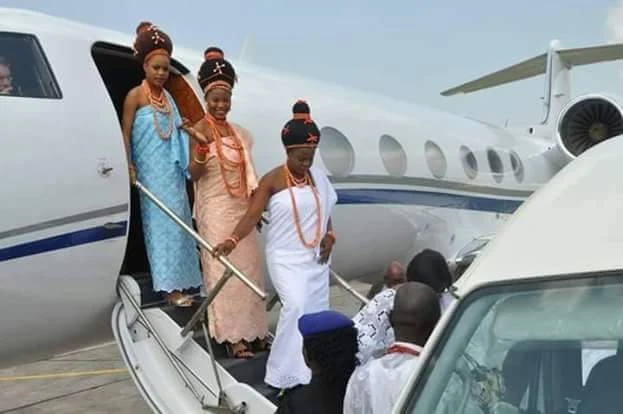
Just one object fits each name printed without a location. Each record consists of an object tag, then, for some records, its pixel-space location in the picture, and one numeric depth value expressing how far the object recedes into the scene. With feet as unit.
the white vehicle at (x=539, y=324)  7.18
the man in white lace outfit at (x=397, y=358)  9.46
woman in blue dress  17.01
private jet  15.19
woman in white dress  15.80
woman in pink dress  16.75
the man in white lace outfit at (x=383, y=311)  13.01
